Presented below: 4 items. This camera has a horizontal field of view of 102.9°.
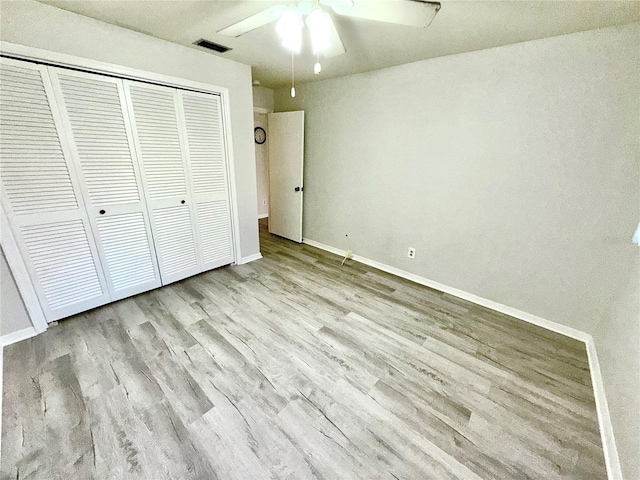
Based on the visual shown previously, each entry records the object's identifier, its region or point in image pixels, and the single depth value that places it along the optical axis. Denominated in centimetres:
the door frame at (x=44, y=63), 163
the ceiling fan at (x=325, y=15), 118
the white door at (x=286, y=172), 357
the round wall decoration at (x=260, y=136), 474
